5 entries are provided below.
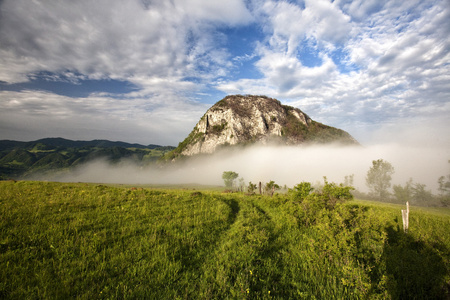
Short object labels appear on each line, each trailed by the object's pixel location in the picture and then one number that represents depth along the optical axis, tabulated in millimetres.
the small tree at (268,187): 45706
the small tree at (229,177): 115875
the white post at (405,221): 13136
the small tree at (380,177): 85688
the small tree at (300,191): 23233
